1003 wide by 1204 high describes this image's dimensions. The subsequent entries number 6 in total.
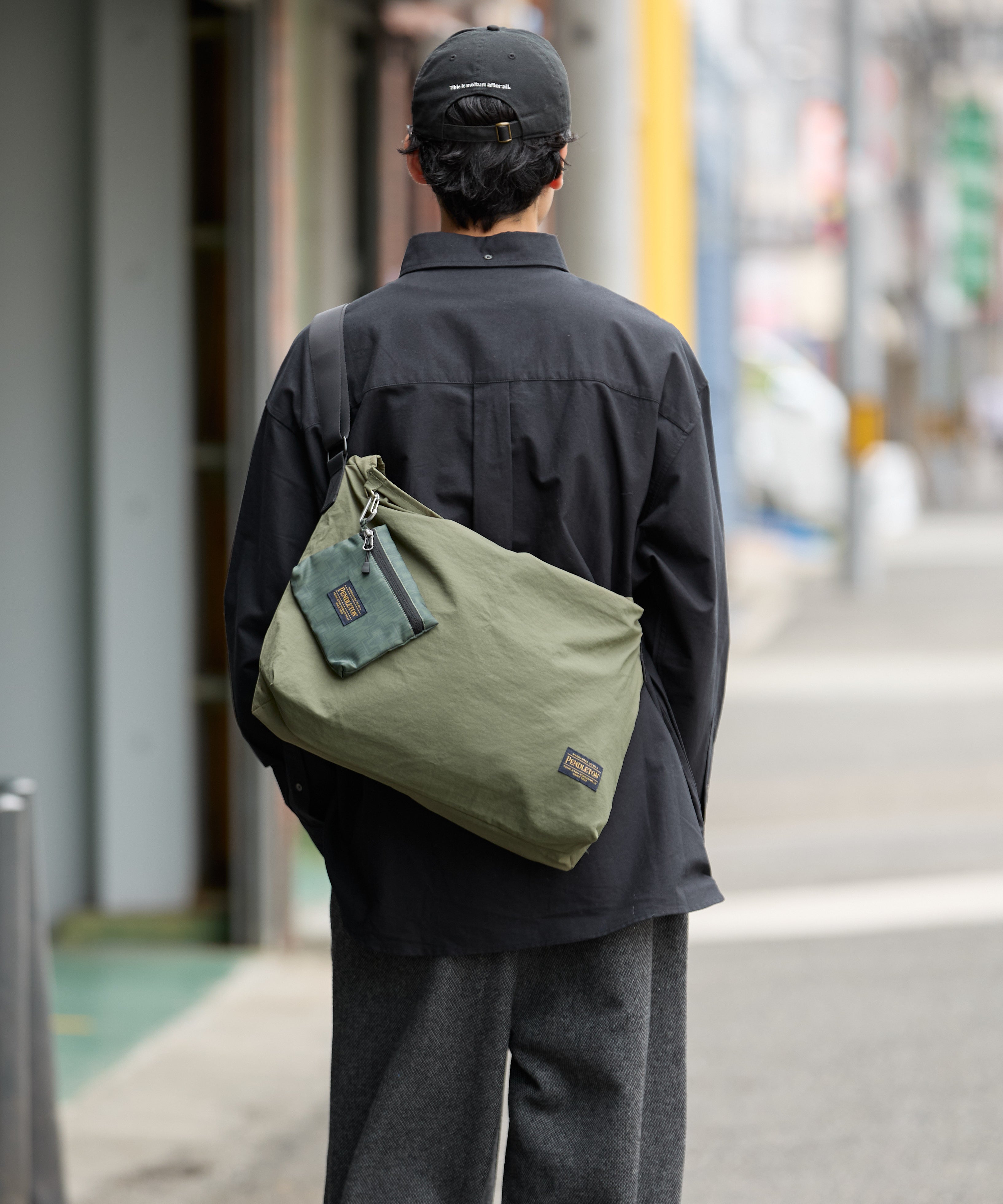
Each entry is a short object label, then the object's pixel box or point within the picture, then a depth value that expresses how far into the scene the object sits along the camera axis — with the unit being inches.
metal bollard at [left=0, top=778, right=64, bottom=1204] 244.5
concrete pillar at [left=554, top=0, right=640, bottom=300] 397.7
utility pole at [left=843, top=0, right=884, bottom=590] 1219.2
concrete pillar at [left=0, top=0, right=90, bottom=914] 421.4
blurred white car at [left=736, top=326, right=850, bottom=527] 1673.2
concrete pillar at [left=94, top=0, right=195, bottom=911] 406.3
